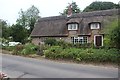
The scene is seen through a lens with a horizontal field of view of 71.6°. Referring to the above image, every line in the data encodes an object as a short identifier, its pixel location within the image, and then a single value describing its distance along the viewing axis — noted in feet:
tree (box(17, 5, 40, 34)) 84.46
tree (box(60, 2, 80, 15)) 89.35
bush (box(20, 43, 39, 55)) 35.62
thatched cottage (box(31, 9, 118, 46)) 43.16
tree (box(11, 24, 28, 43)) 57.88
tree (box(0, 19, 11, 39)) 59.37
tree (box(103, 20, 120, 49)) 23.93
